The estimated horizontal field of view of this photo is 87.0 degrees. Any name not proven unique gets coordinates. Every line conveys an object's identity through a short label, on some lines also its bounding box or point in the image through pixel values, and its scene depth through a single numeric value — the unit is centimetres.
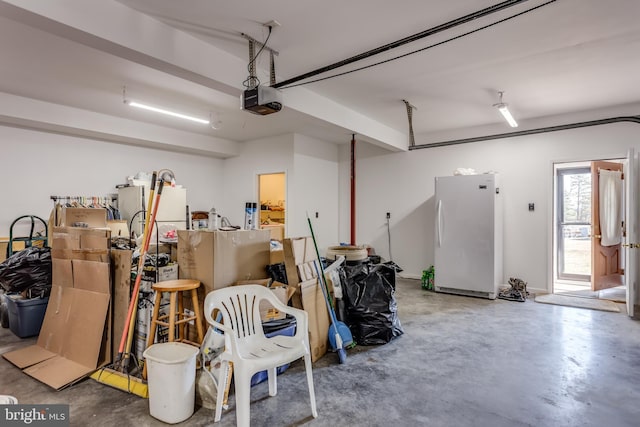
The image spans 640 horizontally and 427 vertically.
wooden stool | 236
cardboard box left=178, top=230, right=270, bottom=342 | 260
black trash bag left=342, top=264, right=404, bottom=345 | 322
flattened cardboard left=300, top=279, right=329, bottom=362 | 285
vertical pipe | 652
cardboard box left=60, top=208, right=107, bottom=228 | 401
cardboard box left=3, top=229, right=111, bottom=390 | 259
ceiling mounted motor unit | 281
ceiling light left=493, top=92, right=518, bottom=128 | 420
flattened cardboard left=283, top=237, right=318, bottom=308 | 285
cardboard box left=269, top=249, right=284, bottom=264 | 316
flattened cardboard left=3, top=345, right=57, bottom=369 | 269
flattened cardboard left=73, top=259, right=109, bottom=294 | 272
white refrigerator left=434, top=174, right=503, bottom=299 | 488
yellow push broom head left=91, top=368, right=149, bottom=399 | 229
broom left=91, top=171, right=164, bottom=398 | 237
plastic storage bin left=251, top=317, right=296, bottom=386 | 245
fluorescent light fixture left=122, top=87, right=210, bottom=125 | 411
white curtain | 525
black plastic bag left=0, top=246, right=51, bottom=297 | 314
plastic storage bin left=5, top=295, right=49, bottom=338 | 326
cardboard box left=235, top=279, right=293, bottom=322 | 265
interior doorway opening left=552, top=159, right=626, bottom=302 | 620
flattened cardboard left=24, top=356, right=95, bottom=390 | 243
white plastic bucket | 200
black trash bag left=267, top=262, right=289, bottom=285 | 296
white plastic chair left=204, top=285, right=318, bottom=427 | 183
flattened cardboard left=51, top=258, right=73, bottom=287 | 298
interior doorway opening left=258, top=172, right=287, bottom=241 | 711
